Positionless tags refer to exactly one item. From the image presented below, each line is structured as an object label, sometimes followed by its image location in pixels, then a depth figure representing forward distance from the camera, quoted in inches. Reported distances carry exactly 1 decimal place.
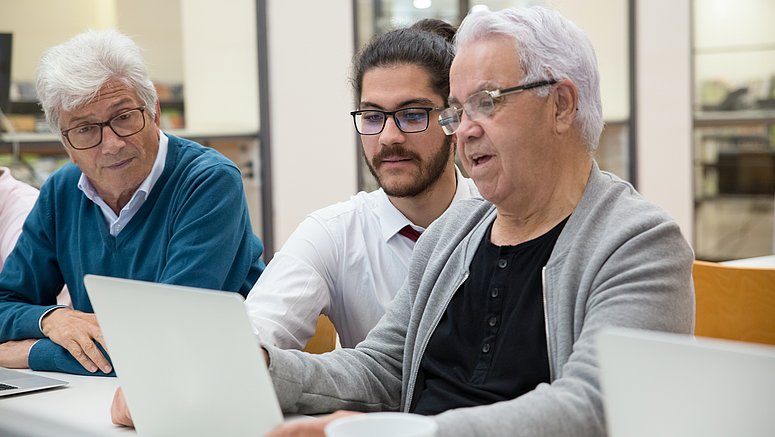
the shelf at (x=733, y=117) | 331.3
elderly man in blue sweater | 154.0
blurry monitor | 223.8
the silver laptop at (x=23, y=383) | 145.7
